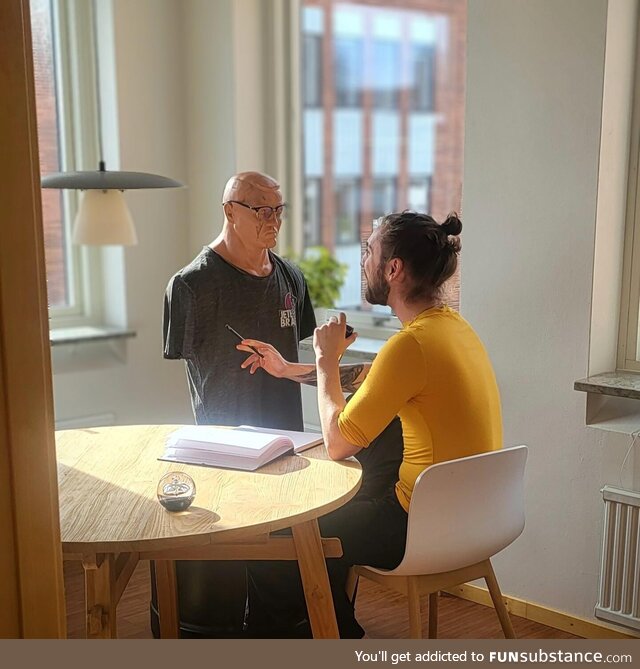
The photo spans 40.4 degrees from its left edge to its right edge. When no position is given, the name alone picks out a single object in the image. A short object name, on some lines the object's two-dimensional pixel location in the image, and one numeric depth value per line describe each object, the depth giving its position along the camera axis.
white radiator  2.48
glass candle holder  1.71
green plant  3.73
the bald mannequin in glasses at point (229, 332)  2.42
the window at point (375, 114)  3.69
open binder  2.00
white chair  1.88
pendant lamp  3.18
